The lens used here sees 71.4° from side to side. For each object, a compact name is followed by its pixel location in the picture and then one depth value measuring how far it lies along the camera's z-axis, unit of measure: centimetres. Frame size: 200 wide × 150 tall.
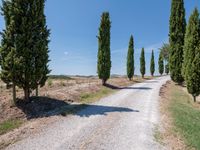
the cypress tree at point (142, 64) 3445
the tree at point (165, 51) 4854
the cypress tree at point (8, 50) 812
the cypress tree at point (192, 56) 1229
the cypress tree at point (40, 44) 880
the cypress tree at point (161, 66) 4592
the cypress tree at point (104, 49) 1812
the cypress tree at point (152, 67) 4162
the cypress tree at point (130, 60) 2674
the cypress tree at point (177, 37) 1887
